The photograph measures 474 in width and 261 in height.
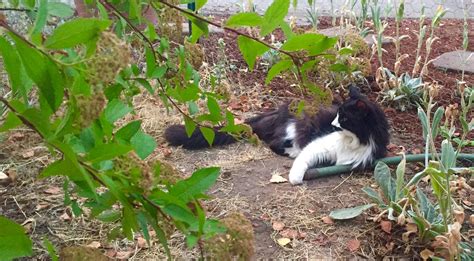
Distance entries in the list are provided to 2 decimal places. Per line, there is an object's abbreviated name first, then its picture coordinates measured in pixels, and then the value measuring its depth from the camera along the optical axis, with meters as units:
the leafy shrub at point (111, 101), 0.65
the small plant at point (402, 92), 3.65
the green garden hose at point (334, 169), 2.99
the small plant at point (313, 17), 4.23
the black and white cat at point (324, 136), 3.08
